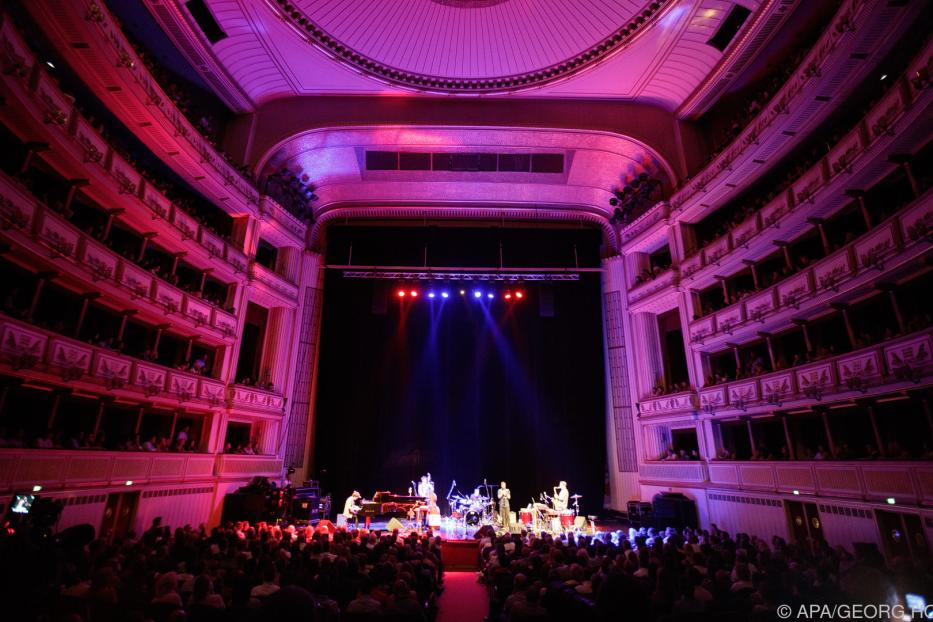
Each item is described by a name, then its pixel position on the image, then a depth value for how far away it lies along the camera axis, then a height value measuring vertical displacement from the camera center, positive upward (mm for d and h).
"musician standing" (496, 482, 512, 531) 15148 -1560
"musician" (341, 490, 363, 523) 14949 -1577
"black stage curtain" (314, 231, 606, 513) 18828 +2534
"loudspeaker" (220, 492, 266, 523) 13281 -1430
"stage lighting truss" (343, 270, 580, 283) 19188 +6880
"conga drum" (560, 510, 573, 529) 14711 -1835
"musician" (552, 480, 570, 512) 15203 -1317
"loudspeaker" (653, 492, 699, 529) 13617 -1475
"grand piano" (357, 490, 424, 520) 14961 -1510
